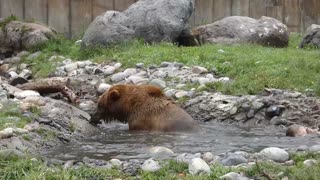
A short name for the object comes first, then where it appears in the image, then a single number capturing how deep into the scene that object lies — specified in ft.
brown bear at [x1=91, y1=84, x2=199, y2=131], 31.76
